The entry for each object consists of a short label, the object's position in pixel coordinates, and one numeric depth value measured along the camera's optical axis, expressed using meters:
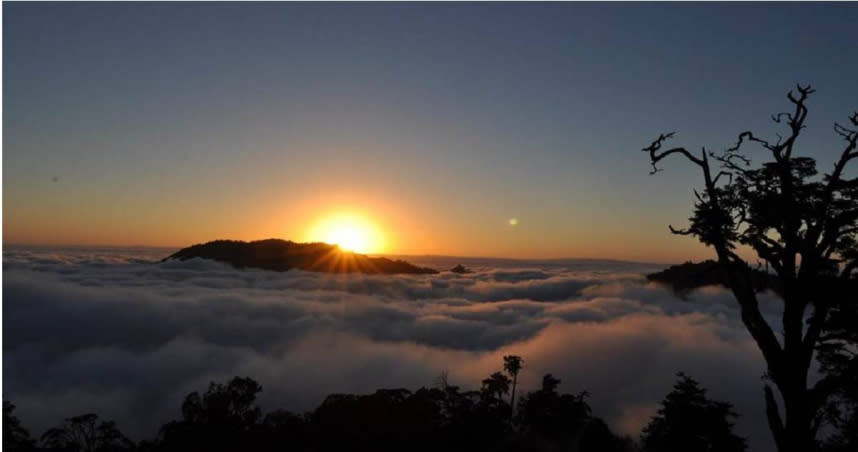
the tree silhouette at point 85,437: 50.59
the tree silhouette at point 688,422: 34.16
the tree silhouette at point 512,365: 79.18
